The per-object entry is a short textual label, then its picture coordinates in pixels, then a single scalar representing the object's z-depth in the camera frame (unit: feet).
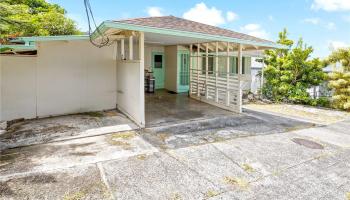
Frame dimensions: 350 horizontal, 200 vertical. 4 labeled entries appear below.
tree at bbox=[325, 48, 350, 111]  32.81
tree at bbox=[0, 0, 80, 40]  42.70
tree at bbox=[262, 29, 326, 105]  37.52
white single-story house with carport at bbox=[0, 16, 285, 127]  22.27
